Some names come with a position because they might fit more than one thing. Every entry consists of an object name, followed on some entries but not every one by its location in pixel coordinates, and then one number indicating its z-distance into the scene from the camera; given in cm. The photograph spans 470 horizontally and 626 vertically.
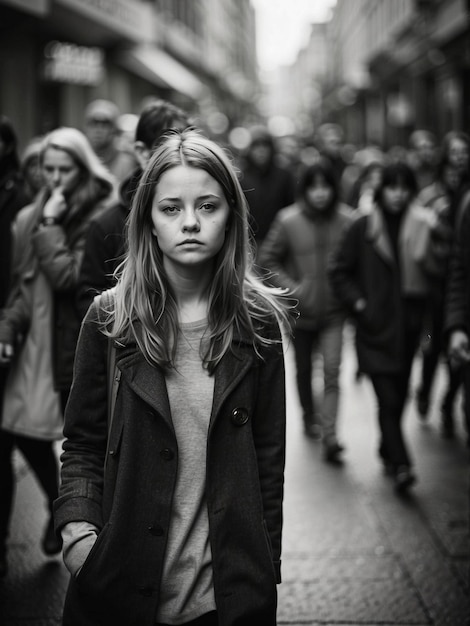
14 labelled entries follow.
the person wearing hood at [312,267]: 699
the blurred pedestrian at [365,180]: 1025
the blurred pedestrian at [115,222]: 392
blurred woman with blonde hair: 441
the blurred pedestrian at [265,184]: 998
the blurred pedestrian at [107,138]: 828
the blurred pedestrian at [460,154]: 653
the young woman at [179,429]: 229
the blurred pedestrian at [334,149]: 1338
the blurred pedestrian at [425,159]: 1077
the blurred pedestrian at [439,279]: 667
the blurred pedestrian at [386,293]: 604
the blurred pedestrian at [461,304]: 436
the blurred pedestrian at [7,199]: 464
